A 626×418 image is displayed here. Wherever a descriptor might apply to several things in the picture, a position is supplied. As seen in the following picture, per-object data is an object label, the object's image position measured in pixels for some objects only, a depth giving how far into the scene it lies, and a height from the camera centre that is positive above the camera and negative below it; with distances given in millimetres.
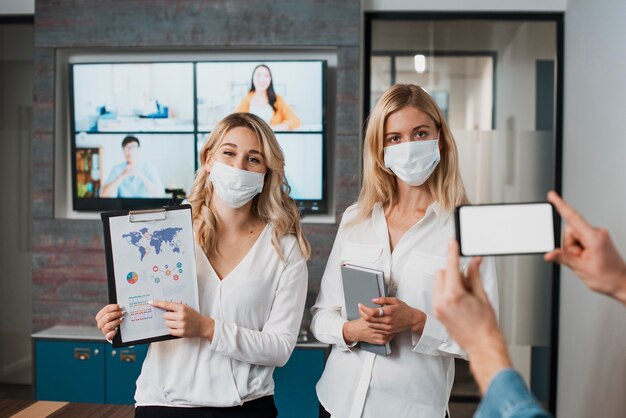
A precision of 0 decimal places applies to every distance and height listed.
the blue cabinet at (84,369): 3445 -957
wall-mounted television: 3615 +430
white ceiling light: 3834 +799
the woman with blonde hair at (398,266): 1843 -213
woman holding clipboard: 1888 -312
